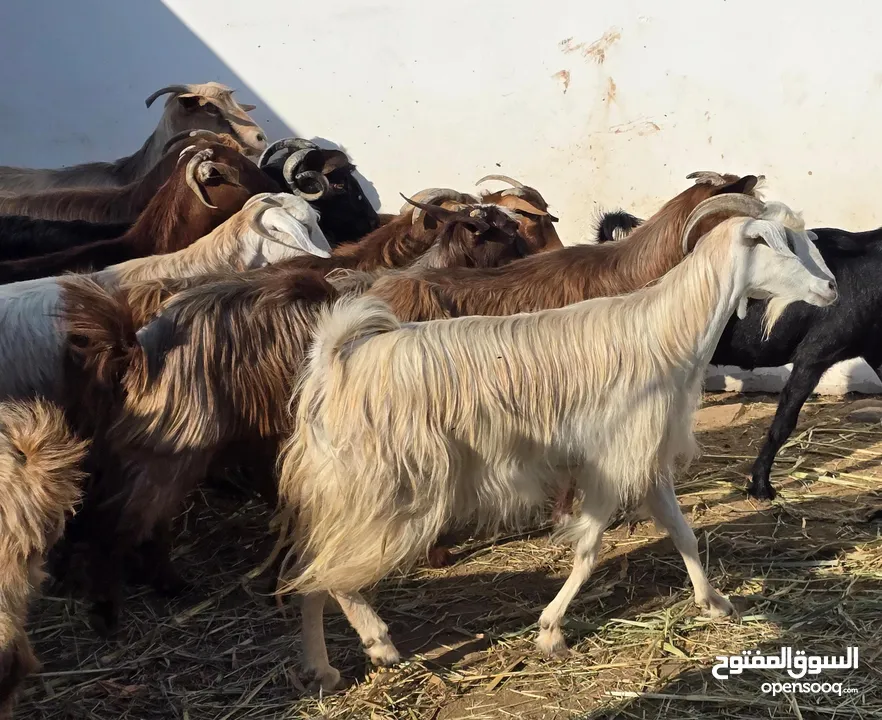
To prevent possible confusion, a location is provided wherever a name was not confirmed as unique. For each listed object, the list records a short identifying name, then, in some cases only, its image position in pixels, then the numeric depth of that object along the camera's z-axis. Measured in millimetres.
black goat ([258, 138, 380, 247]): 6367
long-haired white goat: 3070
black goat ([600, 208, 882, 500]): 4910
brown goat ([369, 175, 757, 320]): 4191
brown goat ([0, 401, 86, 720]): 2719
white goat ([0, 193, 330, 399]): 3467
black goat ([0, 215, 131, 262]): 5367
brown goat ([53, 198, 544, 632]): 3262
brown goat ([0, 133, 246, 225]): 6195
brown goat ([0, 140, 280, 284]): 5266
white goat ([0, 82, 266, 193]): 7227
